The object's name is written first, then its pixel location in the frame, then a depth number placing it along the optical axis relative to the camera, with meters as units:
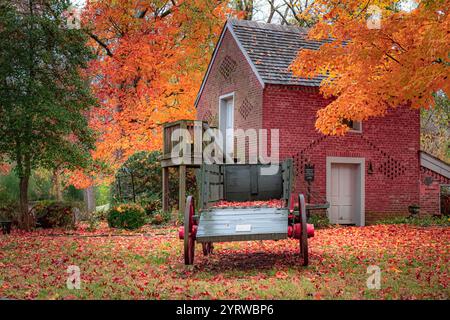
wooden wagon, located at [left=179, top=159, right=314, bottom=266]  8.59
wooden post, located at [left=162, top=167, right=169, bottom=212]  20.11
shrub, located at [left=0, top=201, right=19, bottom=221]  16.27
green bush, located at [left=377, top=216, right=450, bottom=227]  18.67
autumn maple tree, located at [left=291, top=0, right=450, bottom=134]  11.17
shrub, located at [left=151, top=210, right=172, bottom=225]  18.64
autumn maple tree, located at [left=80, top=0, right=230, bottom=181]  24.62
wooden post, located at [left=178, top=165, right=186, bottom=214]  18.86
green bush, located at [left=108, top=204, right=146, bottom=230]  16.89
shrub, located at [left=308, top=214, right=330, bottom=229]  17.51
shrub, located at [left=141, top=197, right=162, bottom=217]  21.06
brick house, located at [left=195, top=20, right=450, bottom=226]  18.22
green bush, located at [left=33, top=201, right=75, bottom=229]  16.97
